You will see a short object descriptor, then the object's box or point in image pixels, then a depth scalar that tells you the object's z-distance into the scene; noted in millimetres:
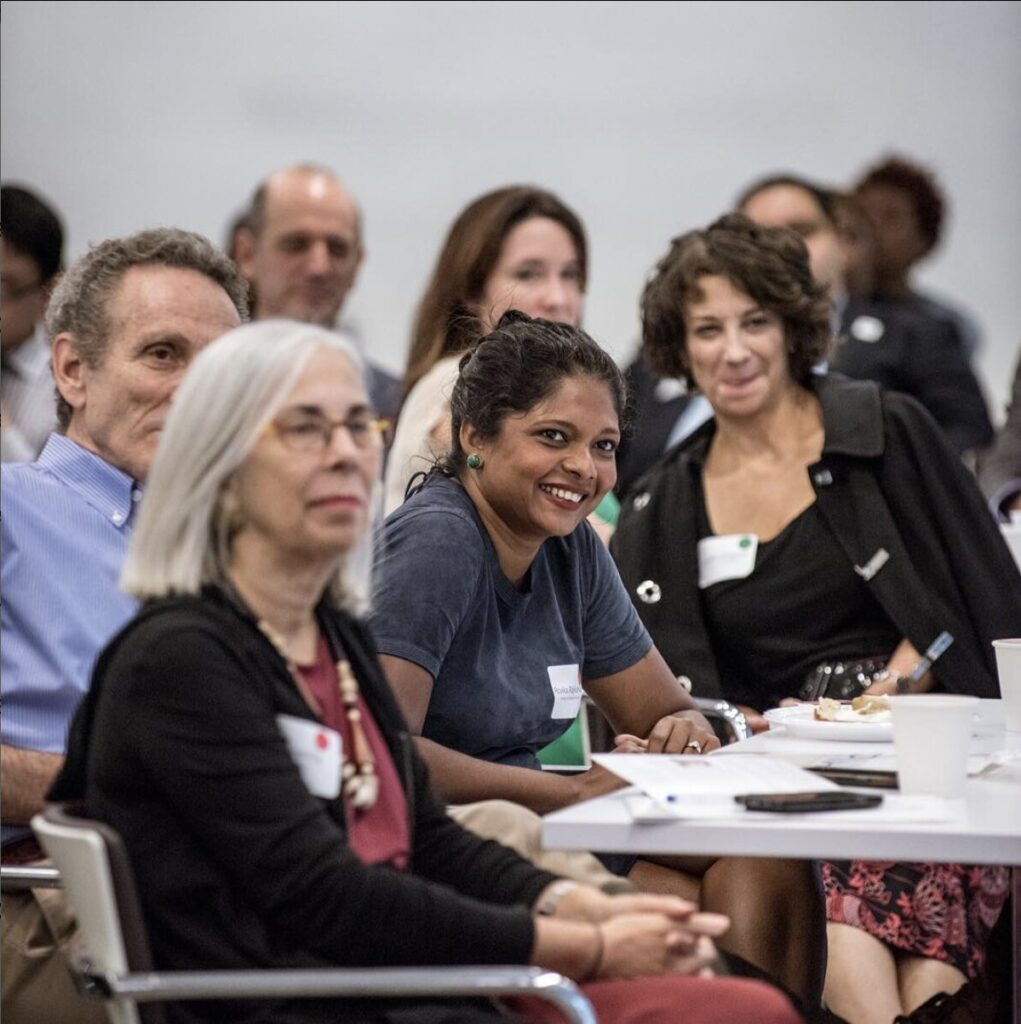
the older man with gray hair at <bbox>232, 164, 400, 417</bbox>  10774
